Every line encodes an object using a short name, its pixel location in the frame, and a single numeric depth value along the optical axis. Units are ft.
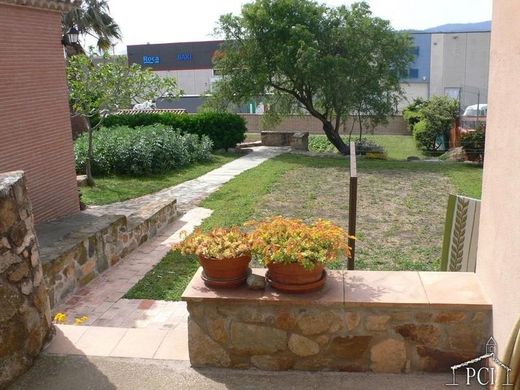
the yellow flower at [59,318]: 14.05
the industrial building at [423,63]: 123.24
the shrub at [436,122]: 64.13
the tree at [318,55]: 54.90
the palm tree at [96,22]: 67.72
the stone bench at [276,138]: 68.18
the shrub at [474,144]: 50.65
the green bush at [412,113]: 82.23
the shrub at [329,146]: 62.35
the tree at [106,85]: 39.75
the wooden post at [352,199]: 14.41
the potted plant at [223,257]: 10.46
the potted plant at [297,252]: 10.11
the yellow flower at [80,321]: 15.68
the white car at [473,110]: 69.51
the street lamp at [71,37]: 51.42
